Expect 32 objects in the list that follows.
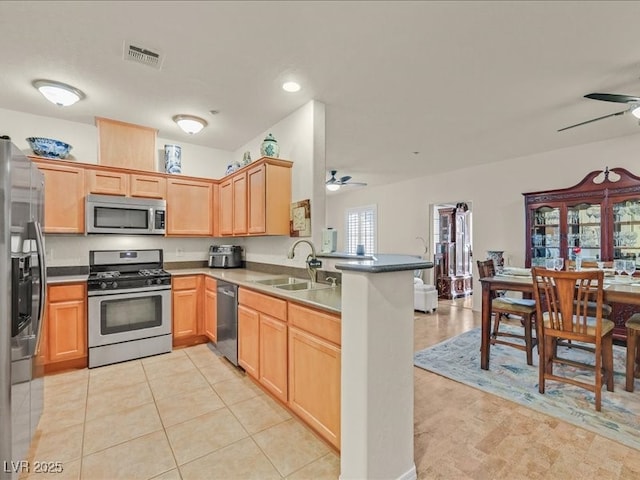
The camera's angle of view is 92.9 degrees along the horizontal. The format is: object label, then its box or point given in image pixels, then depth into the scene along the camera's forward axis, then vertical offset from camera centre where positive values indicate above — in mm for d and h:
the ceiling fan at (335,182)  6181 +1198
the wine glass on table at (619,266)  3012 -257
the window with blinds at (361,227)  7777 +333
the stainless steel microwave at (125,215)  3327 +282
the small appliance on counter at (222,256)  4285 -236
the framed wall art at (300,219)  3072 +215
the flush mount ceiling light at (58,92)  2660 +1326
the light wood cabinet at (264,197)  3191 +466
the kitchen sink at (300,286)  2836 -440
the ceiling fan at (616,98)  2395 +1131
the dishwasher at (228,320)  2973 -833
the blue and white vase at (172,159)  3961 +1058
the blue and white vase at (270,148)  3225 +981
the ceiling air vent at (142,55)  2201 +1380
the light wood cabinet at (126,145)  3523 +1134
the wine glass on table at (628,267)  2980 -260
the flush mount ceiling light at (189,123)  3387 +1316
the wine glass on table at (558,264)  3164 -247
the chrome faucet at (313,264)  2869 -230
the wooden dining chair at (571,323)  2322 -687
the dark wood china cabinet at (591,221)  3836 +262
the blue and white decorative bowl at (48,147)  3141 +970
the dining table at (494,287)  2881 -460
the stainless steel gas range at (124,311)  3104 -777
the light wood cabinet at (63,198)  3146 +430
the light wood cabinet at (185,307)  3613 -812
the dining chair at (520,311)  3039 -724
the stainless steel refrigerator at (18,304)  1419 -342
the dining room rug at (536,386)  2162 -1293
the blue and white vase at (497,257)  5051 -283
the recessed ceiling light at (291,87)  2697 +1383
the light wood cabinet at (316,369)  1759 -813
